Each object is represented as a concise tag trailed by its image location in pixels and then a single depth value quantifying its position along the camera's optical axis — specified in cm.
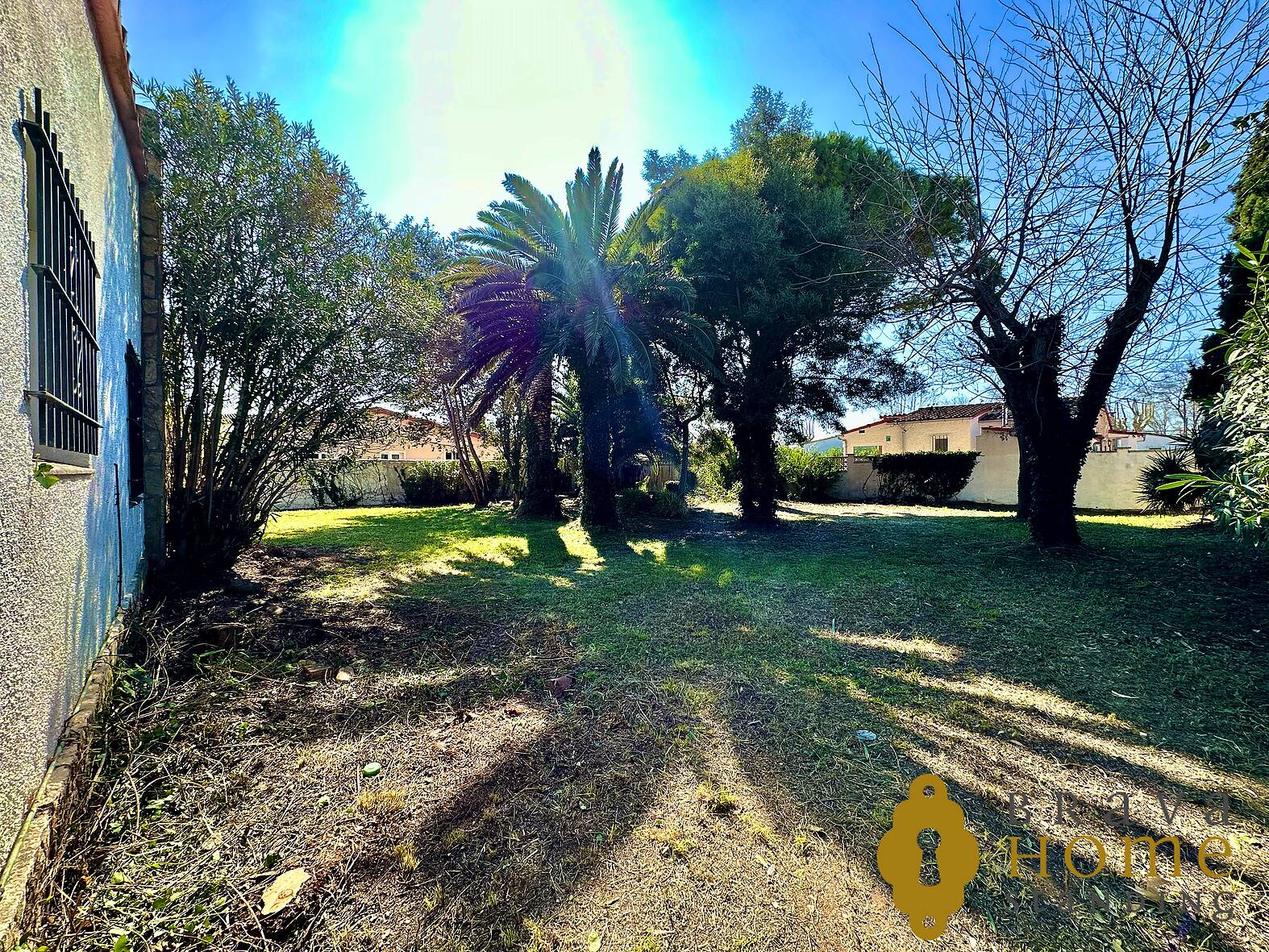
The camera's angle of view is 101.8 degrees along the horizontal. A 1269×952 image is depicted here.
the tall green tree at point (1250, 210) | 419
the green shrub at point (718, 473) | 1573
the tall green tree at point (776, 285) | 912
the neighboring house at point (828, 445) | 4162
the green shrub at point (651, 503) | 1209
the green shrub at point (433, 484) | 1702
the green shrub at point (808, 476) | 1677
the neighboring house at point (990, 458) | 1341
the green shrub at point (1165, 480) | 1002
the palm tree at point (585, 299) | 836
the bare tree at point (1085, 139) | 376
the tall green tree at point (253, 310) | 460
